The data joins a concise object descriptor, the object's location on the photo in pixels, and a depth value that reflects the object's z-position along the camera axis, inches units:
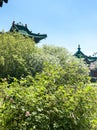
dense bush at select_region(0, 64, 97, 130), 215.6
